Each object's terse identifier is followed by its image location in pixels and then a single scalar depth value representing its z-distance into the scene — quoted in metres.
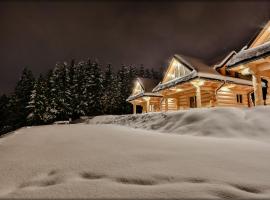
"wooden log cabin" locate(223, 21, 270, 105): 8.90
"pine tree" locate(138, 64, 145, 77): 53.82
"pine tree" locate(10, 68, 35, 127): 37.28
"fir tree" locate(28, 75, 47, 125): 34.12
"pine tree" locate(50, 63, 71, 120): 34.91
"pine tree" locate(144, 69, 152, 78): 56.25
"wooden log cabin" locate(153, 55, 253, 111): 14.16
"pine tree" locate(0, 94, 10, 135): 38.24
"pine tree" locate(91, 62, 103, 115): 38.06
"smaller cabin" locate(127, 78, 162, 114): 23.31
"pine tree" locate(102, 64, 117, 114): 38.16
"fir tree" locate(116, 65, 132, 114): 38.72
